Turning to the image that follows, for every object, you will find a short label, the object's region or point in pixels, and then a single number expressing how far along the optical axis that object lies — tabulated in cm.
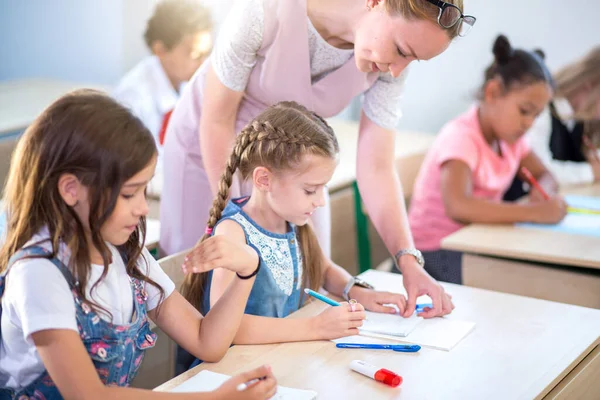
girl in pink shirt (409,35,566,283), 258
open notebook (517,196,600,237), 238
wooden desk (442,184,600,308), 219
